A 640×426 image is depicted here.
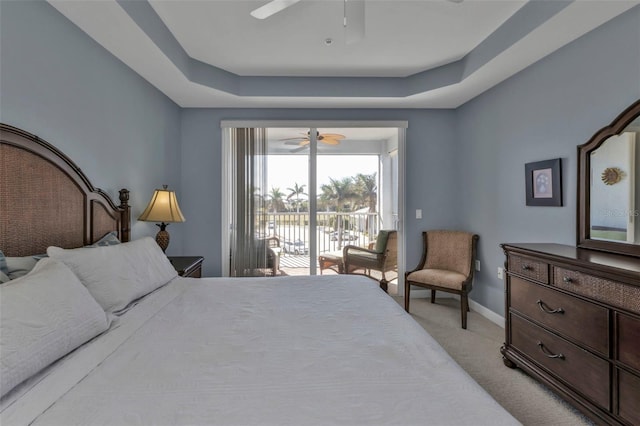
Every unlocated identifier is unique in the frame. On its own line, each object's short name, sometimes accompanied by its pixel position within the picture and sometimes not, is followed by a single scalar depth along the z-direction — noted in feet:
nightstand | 8.69
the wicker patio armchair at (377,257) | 13.11
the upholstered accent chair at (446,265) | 10.47
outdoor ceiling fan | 13.14
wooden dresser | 4.90
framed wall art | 8.10
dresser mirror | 6.12
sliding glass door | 12.94
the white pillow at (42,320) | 3.01
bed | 2.78
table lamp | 9.09
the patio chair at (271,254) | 13.12
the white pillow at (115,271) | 4.95
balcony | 13.30
